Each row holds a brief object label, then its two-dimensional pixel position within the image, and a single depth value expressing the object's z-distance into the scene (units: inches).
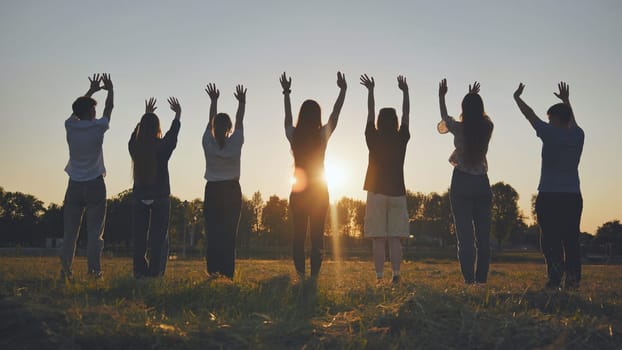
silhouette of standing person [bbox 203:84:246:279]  354.0
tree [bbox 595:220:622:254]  4156.0
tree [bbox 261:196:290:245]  4177.4
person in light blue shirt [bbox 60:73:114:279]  334.3
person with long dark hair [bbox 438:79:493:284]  327.3
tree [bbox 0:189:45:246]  3672.7
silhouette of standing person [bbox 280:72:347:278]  328.8
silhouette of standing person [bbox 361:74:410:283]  339.6
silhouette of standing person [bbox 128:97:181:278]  349.1
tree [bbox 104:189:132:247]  3019.2
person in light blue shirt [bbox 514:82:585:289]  328.2
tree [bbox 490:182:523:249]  3789.4
